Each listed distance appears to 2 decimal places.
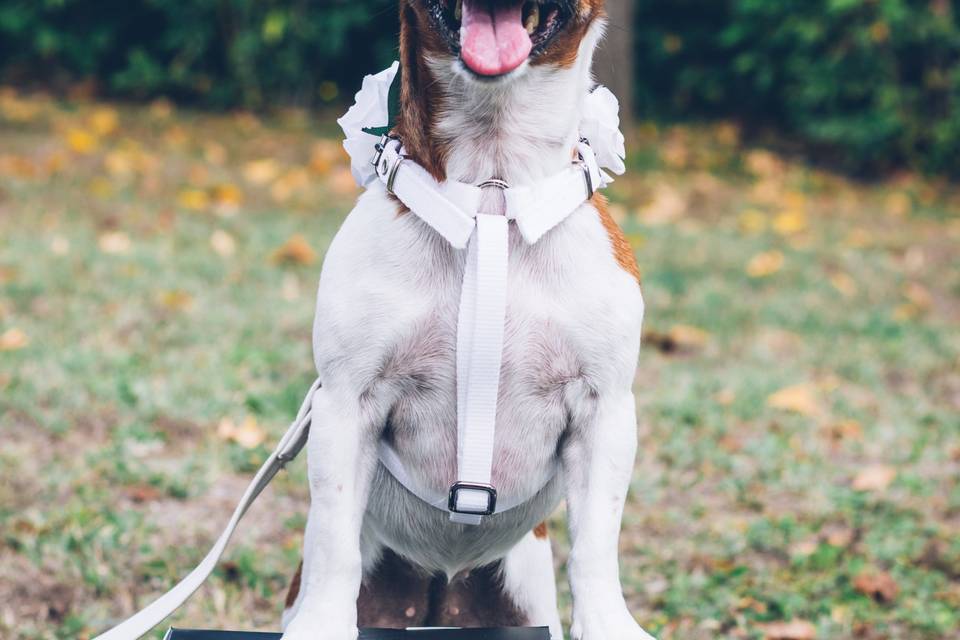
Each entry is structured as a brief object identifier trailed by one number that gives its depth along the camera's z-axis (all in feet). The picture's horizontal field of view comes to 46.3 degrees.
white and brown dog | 6.73
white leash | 7.48
